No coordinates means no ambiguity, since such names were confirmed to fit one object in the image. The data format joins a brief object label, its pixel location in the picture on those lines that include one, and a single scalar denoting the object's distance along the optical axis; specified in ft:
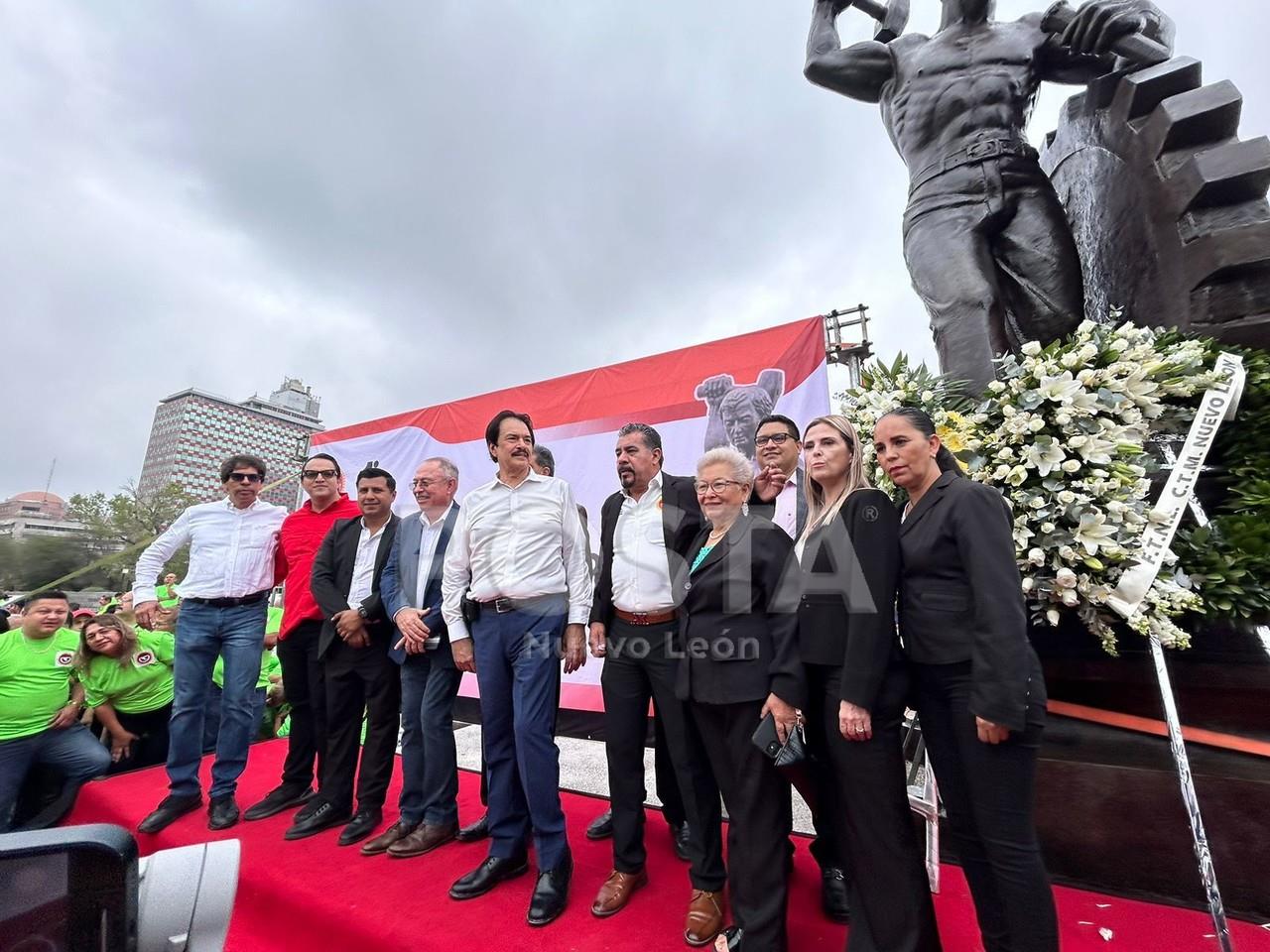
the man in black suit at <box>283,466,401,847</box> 9.21
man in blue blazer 8.62
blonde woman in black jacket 5.30
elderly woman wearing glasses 5.83
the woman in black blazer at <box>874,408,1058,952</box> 4.84
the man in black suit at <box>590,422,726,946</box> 6.82
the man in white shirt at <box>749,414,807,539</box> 8.12
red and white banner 12.77
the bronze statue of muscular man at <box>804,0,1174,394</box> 10.12
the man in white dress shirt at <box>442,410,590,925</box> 7.38
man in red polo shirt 10.14
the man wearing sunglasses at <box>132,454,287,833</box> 9.96
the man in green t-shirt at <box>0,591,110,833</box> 10.85
